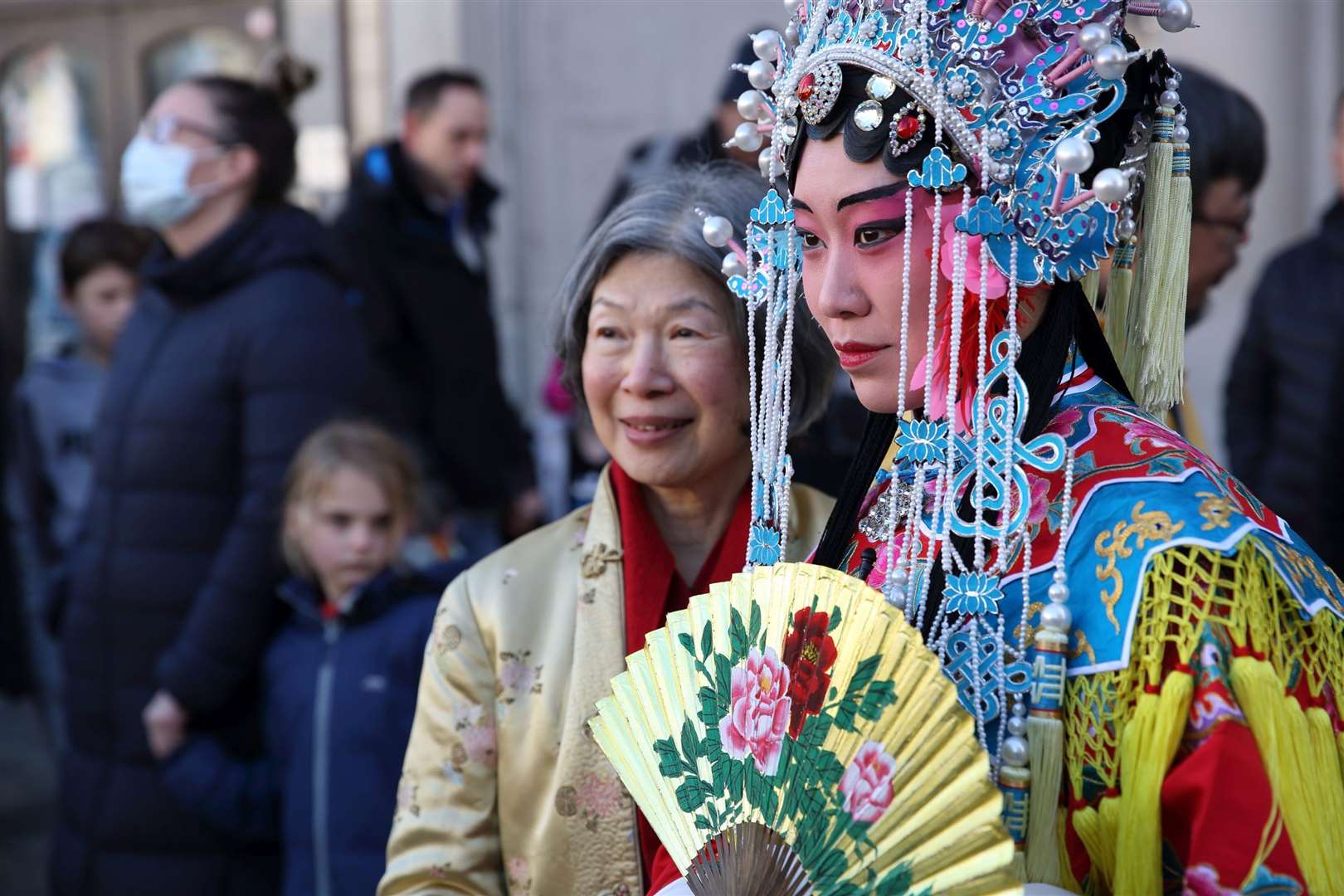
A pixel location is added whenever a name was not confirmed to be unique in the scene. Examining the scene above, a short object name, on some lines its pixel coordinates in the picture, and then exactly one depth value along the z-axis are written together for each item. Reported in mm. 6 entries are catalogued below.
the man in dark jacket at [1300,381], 4121
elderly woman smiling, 2133
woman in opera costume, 1498
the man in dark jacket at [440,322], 4672
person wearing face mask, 3510
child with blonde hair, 3178
